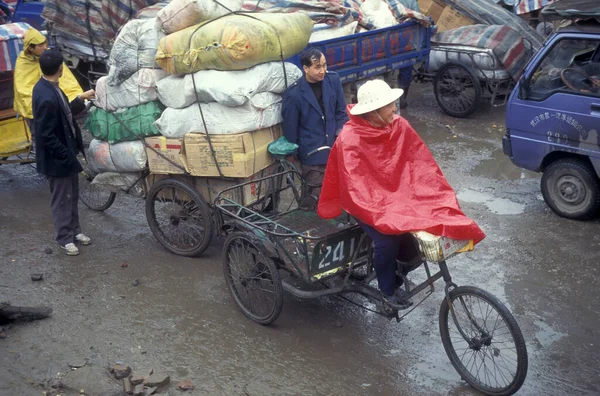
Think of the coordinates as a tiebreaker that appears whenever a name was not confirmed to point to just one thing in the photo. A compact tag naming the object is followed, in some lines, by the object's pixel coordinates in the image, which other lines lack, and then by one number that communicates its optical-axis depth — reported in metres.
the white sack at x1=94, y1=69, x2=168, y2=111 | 6.08
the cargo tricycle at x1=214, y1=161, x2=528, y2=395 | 4.19
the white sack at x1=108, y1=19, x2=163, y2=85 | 6.02
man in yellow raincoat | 7.26
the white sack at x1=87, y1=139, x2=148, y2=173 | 6.26
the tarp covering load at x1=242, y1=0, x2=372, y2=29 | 8.70
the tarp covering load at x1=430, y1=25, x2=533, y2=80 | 10.15
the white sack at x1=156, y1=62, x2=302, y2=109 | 5.60
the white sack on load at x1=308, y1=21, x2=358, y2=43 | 8.85
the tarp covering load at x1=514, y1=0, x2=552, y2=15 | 13.22
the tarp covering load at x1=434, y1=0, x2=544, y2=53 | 11.35
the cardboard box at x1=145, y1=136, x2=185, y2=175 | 5.96
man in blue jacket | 5.71
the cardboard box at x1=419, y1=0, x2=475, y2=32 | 12.02
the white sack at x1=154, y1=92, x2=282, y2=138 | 5.70
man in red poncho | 4.39
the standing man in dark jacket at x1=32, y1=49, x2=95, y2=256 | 6.12
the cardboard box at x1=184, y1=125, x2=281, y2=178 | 5.69
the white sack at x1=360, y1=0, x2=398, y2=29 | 9.93
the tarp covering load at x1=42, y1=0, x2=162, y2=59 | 10.15
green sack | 6.12
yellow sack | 5.50
